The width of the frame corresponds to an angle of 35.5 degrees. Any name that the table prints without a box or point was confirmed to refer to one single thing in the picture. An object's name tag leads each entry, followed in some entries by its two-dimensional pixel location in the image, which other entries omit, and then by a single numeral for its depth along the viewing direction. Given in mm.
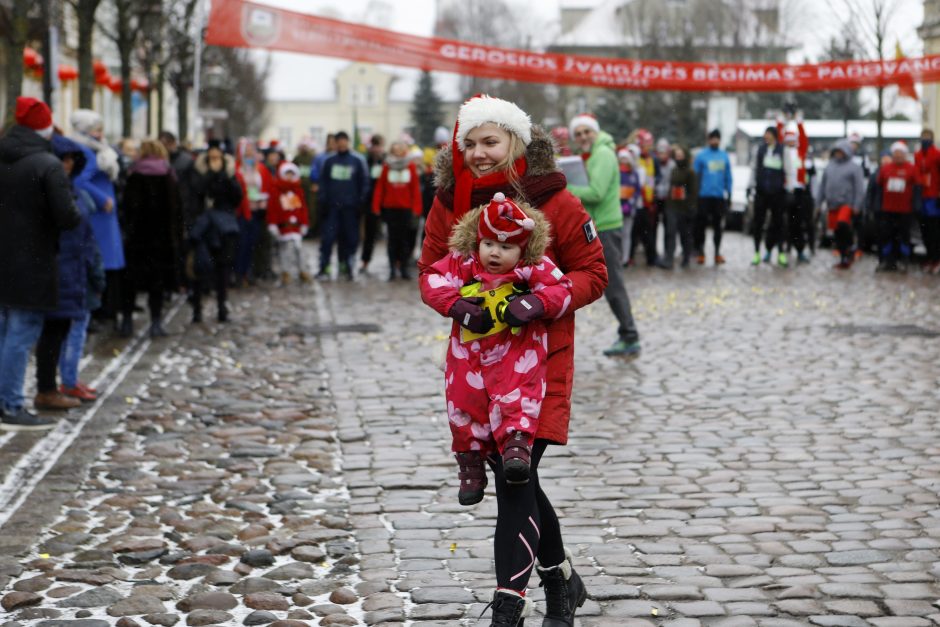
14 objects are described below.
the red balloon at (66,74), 35000
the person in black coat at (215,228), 15273
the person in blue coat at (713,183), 22922
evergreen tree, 93312
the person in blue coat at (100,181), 12078
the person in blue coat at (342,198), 20891
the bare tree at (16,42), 21031
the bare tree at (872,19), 35812
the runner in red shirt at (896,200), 21766
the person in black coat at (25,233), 9148
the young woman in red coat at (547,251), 4809
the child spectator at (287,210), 20172
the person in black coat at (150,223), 13688
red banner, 18375
